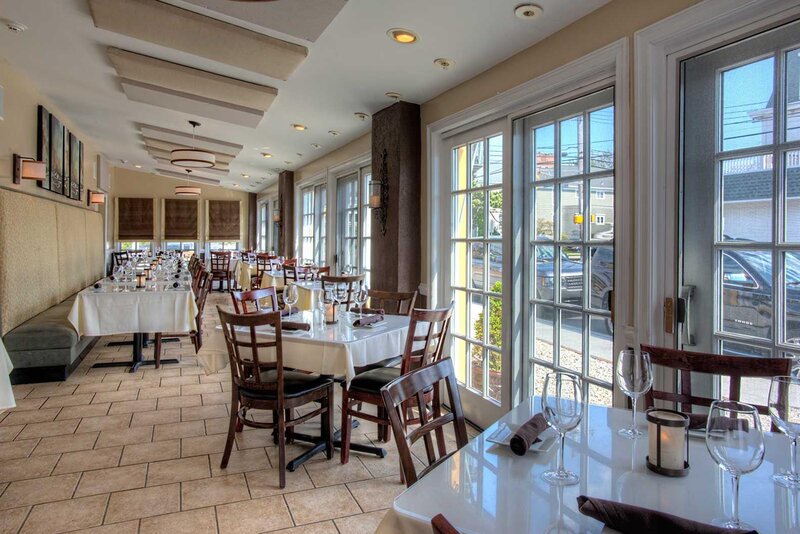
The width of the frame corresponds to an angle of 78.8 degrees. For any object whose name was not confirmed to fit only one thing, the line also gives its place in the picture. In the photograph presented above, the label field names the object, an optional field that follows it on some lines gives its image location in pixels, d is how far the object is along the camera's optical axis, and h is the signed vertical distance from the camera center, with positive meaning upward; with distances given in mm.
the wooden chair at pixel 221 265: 11847 -113
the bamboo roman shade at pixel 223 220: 14453 +1210
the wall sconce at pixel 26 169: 4832 +905
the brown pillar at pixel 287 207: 9703 +1077
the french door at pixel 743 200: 1957 +272
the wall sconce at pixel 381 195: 4695 +652
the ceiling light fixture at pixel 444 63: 3469 +1432
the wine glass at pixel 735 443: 958 -359
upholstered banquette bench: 4375 -817
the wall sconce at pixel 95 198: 8438 +1093
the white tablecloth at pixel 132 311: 4625 -503
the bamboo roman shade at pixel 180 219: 13898 +1200
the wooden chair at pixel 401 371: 2838 -708
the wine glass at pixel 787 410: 1135 -348
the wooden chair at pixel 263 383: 2637 -721
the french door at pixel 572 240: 2775 +137
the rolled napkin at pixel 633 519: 853 -473
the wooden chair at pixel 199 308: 5325 -537
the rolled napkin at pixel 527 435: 1311 -484
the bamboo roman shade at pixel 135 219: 13359 +1148
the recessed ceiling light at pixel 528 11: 2650 +1385
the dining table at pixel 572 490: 999 -527
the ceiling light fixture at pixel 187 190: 10320 +1498
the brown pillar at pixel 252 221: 14742 +1207
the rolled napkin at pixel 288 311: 3513 -367
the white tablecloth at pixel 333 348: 2752 -520
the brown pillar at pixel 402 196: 4453 +599
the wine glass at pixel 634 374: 1441 -332
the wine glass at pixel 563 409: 1173 -358
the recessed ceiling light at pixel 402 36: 3073 +1450
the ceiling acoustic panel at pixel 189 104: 5098 +1753
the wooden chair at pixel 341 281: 4812 -200
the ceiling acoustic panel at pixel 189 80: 4285 +1704
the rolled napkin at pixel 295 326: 2936 -394
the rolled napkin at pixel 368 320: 3174 -393
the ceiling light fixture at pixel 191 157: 7027 +1506
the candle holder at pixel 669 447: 1203 -459
